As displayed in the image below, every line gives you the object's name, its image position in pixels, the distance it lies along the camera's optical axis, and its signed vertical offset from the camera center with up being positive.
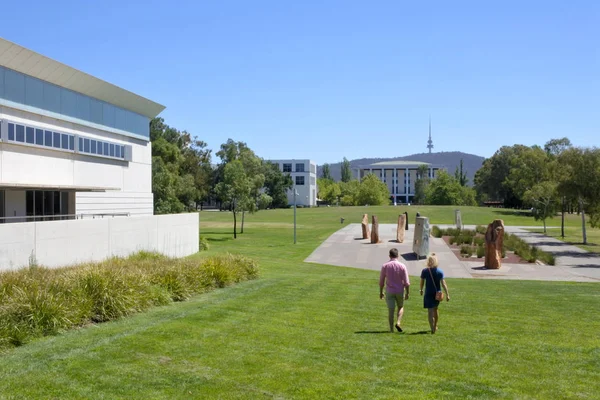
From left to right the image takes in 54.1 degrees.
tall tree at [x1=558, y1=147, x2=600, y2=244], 40.56 +1.50
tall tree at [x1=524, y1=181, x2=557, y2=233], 56.97 -0.05
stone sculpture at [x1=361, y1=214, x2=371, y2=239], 49.03 -2.39
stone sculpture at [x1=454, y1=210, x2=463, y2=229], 57.40 -1.91
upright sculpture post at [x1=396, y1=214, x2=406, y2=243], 45.50 -2.65
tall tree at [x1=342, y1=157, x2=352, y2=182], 179.75 +8.42
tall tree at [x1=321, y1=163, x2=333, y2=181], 191.62 +9.06
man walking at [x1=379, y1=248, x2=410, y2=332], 11.45 -1.67
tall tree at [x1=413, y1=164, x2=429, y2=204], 164.51 +2.75
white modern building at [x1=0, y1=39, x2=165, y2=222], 25.62 +3.02
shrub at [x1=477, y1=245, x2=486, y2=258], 36.25 -3.32
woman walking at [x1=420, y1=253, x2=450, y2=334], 11.13 -1.71
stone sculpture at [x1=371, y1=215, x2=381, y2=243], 45.09 -2.54
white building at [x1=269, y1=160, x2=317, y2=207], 152.38 +6.34
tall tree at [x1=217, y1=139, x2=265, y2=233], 52.78 +4.86
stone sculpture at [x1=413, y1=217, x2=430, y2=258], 34.47 -2.25
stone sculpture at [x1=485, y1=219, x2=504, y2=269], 31.12 -2.46
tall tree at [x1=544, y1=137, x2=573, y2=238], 43.59 +1.73
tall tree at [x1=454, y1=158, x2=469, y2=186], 162.04 +5.99
